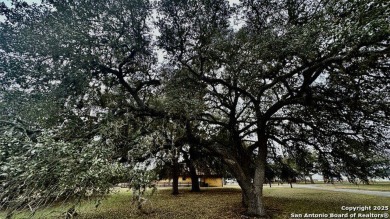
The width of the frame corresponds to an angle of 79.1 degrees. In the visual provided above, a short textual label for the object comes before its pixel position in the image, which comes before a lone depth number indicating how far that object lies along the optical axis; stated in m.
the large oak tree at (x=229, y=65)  6.89
